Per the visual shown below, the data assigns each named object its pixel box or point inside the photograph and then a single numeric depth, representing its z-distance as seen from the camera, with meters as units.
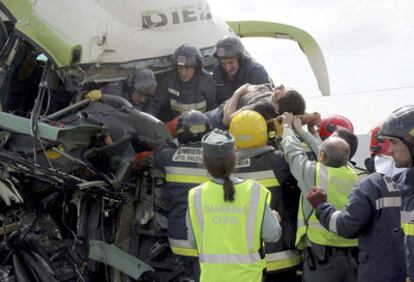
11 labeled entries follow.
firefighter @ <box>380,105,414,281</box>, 3.46
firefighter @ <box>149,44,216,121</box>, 6.56
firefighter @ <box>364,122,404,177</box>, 4.82
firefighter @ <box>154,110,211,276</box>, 5.24
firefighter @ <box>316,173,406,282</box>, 3.94
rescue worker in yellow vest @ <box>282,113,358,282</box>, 4.71
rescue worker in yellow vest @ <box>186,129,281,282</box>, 3.81
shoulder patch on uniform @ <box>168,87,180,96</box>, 6.61
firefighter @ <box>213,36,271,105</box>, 6.72
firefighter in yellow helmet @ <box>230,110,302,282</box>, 4.96
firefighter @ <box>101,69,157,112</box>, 6.05
